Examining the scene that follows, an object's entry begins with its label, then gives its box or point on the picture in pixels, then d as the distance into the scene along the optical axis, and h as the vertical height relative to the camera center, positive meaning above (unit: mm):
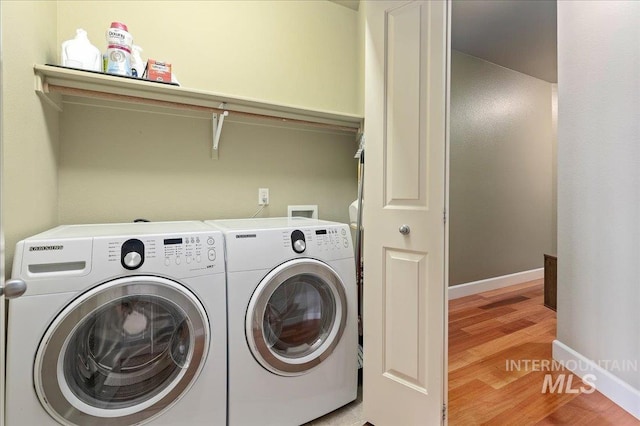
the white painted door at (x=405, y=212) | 1233 -6
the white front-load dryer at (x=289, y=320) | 1275 -516
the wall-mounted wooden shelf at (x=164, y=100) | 1325 +587
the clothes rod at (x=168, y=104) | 1378 +570
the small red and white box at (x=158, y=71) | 1501 +704
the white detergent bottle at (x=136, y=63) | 1490 +754
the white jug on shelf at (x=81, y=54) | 1379 +729
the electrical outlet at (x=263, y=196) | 2043 +100
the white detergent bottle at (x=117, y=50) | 1416 +764
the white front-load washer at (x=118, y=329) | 962 -424
